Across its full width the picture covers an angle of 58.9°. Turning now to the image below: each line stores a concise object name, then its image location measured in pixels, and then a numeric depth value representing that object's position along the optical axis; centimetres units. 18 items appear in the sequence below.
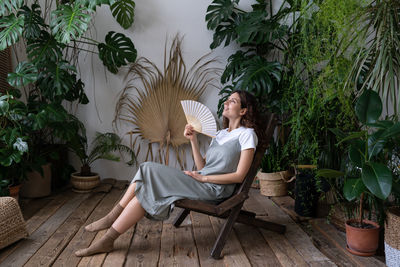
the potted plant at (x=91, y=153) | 356
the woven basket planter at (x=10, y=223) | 217
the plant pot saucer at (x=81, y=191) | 357
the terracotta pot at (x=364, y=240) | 214
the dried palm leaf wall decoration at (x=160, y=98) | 392
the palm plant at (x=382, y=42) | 212
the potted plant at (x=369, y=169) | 181
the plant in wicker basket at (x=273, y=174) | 347
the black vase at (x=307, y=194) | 282
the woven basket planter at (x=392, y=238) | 192
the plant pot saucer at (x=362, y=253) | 216
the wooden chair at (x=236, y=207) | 212
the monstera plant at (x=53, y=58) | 289
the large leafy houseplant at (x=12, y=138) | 274
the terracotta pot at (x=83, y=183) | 356
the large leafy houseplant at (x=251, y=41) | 324
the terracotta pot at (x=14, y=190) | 298
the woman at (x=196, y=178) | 210
